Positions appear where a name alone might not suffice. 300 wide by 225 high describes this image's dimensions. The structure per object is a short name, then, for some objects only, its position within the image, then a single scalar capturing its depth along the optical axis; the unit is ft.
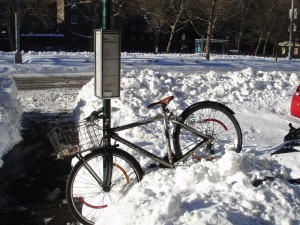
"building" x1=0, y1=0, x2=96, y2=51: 144.22
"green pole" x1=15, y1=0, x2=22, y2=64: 56.23
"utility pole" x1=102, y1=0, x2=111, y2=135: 10.61
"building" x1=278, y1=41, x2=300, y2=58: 152.28
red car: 19.85
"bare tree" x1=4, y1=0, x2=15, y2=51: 106.17
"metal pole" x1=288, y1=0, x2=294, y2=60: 82.87
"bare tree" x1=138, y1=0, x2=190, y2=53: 97.00
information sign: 10.51
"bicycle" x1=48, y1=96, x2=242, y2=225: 10.03
